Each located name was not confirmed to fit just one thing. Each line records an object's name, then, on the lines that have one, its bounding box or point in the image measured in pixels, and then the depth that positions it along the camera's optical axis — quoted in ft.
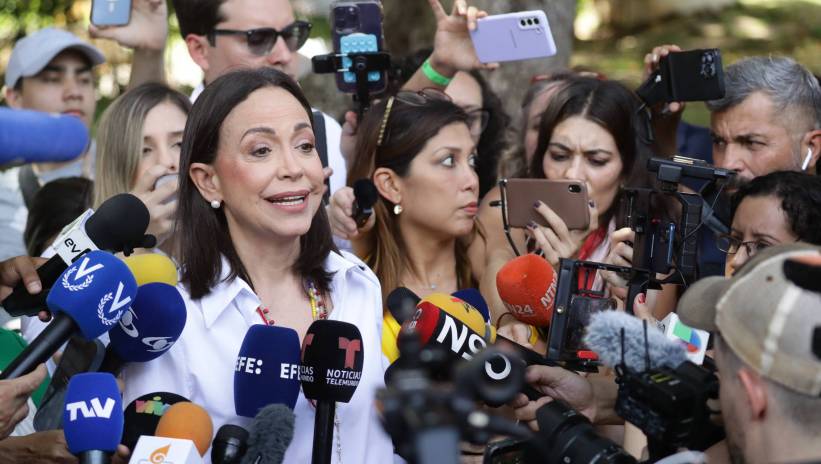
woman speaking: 12.03
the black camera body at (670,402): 8.78
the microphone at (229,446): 9.98
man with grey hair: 16.65
